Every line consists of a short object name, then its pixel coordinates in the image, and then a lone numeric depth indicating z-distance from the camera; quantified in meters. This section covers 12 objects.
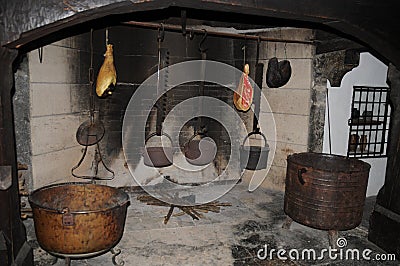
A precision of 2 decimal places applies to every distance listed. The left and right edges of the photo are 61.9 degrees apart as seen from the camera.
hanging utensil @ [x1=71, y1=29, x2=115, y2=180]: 4.18
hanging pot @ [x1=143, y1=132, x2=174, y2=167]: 4.26
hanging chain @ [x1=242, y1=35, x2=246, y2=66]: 4.66
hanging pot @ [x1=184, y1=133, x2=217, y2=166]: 4.64
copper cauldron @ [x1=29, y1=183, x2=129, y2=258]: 2.34
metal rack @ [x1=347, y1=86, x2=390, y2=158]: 4.79
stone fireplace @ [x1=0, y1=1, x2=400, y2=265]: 1.98
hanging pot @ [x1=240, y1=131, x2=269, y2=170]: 4.49
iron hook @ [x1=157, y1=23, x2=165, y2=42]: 3.38
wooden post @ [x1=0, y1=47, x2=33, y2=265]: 2.07
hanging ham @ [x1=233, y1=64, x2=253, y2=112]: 4.39
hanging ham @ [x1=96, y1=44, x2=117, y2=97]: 3.55
